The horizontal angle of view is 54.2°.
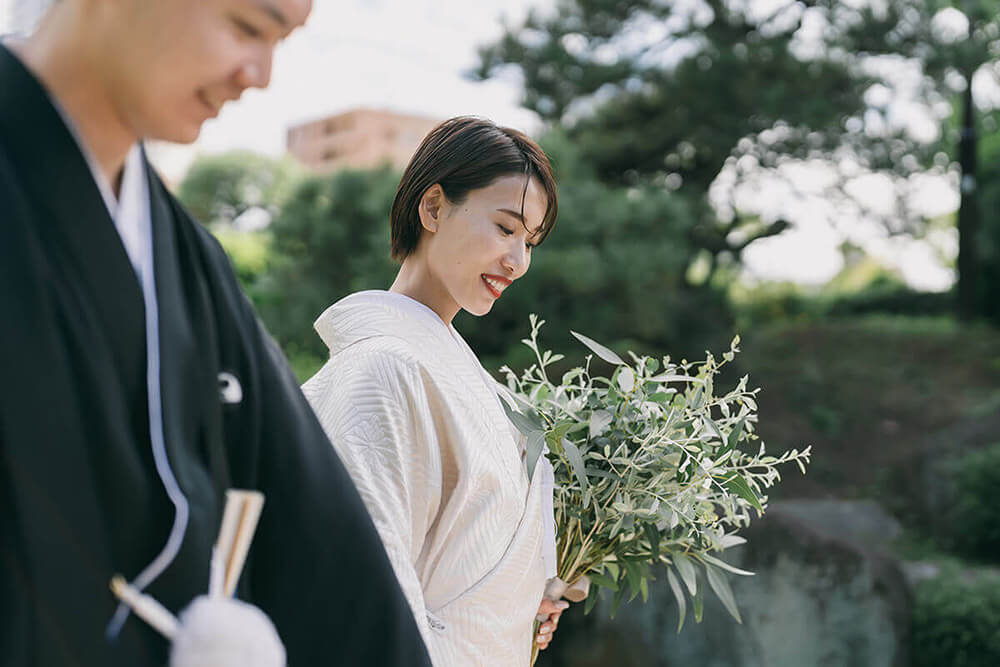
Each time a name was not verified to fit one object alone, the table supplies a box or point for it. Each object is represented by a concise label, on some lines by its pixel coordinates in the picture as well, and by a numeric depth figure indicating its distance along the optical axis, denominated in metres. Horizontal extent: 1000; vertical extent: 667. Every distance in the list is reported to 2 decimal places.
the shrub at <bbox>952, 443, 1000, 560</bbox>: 5.93
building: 25.47
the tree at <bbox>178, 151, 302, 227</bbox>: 11.48
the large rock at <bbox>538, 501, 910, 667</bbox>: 4.21
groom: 0.76
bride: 1.45
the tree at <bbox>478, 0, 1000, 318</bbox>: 8.27
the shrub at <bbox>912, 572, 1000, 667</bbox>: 4.56
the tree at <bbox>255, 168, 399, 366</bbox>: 6.19
